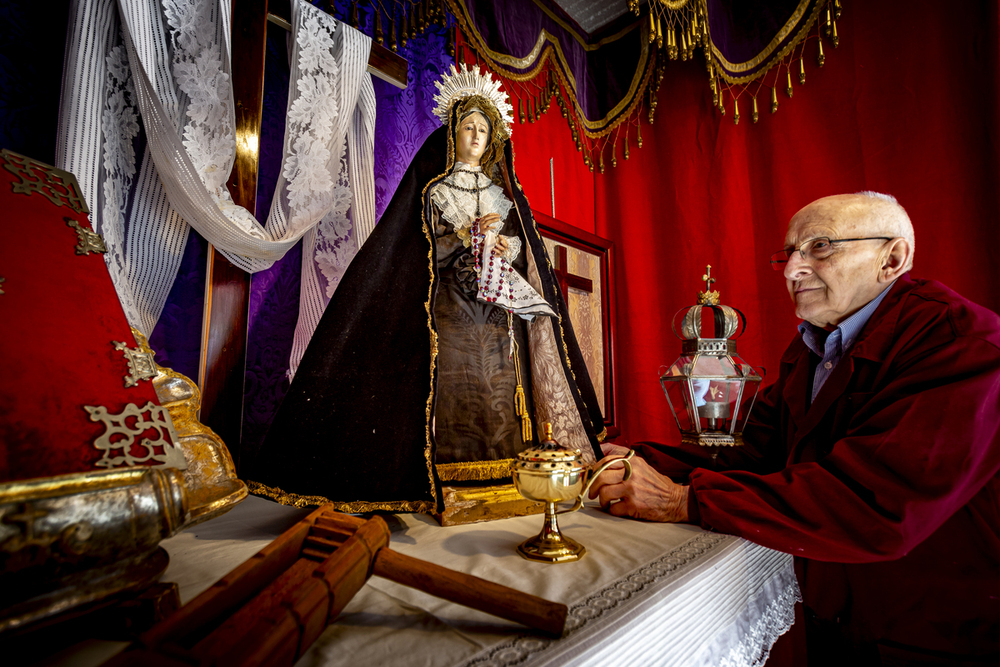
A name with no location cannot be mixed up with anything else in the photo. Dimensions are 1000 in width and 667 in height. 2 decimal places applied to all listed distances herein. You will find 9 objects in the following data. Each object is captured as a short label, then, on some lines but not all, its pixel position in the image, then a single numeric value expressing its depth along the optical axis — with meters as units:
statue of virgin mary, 1.02
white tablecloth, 0.54
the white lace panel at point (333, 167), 1.50
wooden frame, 2.38
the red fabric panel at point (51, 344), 0.47
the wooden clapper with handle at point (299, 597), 0.36
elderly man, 0.85
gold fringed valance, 2.00
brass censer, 0.78
